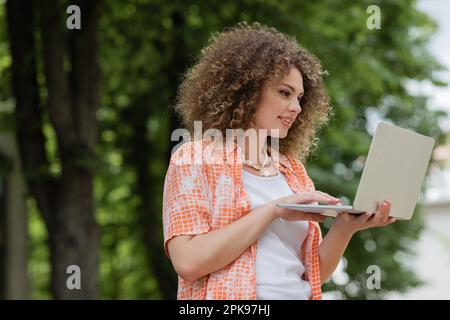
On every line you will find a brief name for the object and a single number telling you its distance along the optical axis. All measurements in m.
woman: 4.20
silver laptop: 4.23
